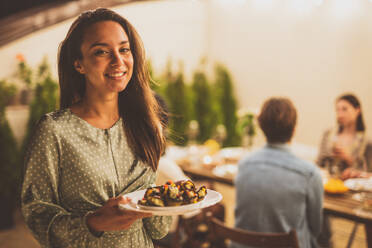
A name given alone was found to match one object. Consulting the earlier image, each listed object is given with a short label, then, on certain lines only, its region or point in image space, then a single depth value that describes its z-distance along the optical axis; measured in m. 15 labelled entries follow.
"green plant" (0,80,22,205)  3.75
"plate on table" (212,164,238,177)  2.96
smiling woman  0.99
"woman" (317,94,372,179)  3.01
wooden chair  1.66
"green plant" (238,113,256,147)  3.23
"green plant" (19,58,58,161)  4.03
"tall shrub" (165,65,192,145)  5.62
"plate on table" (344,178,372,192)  2.50
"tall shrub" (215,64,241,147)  6.41
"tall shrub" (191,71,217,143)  5.98
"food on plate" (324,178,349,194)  2.40
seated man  1.96
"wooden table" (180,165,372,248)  2.05
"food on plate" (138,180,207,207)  0.97
